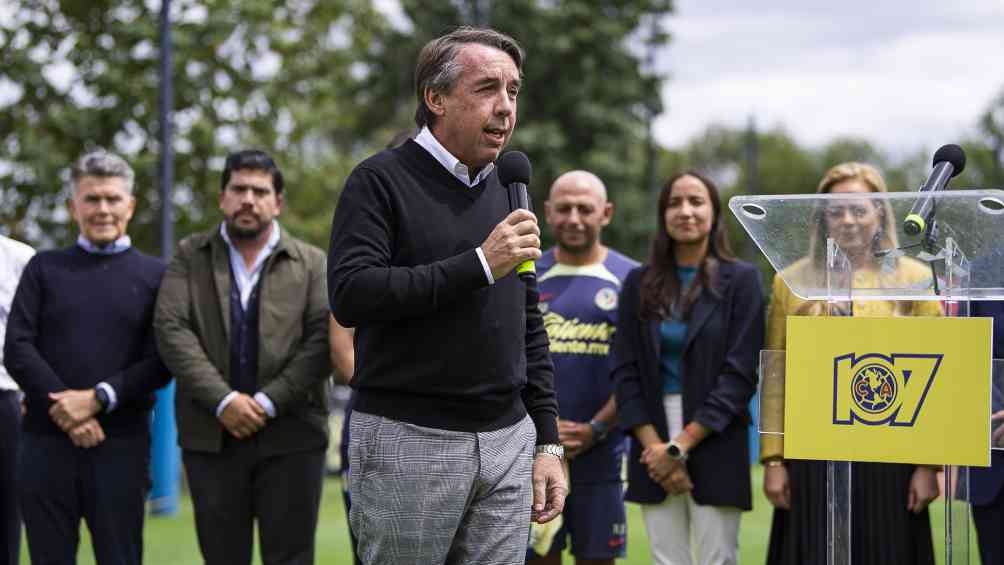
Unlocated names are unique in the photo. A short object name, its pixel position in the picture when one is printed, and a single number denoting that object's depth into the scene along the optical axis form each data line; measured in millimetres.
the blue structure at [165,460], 11961
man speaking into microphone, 3299
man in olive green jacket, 5473
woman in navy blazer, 5547
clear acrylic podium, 3586
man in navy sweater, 5590
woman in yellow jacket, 5191
